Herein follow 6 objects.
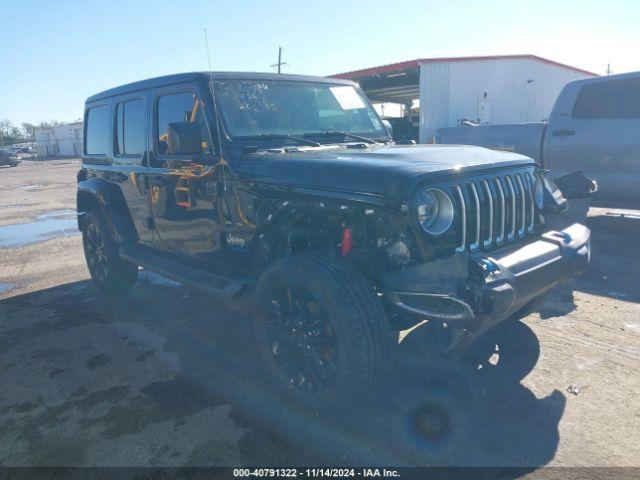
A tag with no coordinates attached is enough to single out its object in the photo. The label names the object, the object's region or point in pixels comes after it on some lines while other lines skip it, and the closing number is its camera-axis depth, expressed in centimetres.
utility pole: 3008
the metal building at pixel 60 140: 5366
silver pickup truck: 633
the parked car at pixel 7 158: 3744
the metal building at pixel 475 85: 1750
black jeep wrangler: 262
